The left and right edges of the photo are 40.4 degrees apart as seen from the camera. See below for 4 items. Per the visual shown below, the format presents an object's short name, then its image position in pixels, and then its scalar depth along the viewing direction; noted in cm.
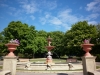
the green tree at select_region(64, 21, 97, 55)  4331
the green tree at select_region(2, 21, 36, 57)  4456
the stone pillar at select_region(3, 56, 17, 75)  959
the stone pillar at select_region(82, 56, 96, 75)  905
